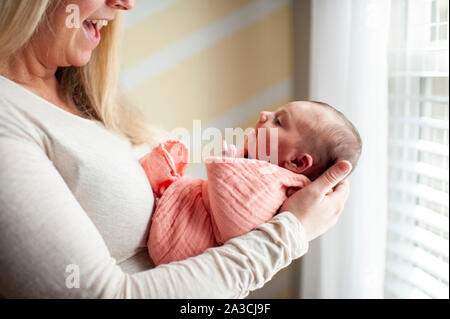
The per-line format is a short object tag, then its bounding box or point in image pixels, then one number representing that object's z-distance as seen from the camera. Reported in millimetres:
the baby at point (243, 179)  721
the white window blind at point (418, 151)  1219
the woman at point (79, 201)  531
